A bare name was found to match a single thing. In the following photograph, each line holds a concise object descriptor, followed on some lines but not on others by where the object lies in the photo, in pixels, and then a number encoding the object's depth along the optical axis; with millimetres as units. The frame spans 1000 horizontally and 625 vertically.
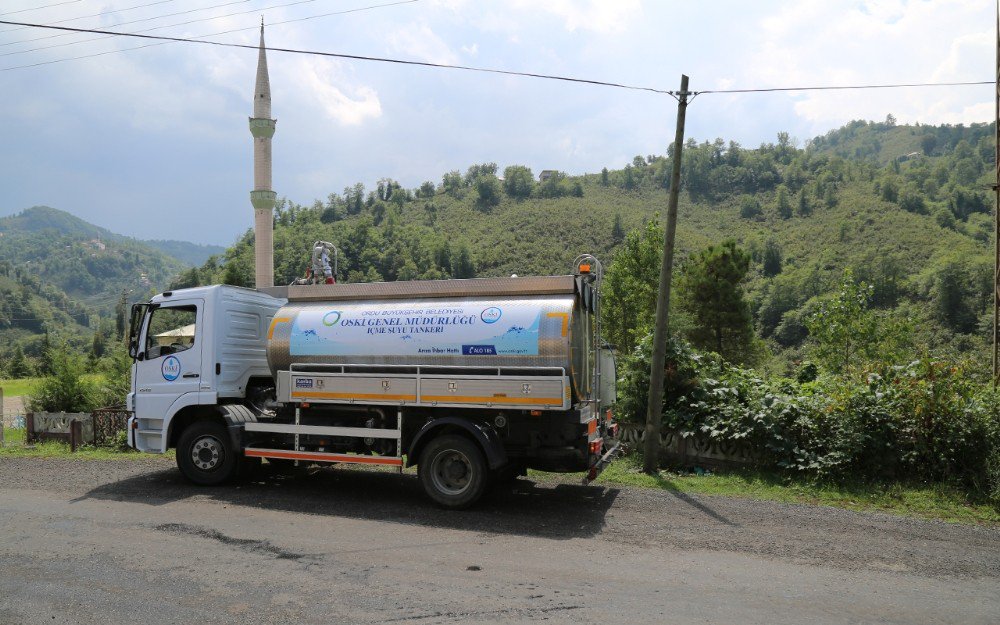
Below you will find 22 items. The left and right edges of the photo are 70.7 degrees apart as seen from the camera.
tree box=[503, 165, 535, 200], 149750
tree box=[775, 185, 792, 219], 119631
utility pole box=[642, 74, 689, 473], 11438
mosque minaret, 43688
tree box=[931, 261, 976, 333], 71688
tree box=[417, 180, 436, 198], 176625
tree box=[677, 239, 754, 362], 33500
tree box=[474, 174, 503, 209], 146500
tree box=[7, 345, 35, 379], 80144
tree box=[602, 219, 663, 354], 31359
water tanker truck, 8820
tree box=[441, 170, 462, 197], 169925
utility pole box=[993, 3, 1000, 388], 16172
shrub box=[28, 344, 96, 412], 20906
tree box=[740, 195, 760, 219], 121938
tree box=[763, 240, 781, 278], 97144
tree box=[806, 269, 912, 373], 30656
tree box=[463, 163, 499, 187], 171125
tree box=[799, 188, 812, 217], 117938
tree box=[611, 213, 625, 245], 100844
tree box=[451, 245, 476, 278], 102625
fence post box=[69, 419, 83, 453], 15008
